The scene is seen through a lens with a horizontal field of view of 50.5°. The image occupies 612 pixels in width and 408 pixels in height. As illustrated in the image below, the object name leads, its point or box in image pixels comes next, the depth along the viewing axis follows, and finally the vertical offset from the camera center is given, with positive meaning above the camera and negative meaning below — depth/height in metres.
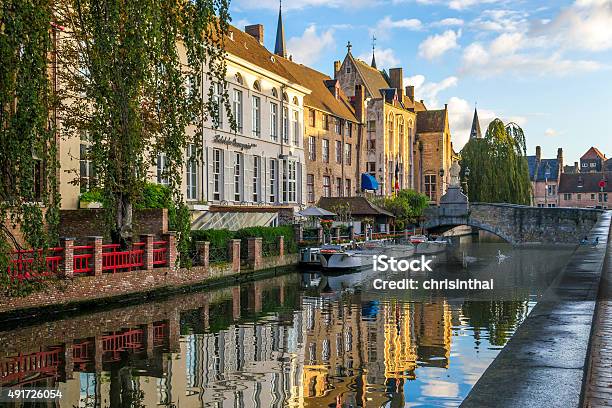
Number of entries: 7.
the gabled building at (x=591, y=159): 128.00 +10.00
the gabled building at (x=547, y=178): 105.69 +5.01
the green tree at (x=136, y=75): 11.61 +2.65
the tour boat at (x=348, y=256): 27.97 -2.05
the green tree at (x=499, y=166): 50.41 +3.40
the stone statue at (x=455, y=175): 45.28 +2.46
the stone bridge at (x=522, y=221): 40.31 -0.76
